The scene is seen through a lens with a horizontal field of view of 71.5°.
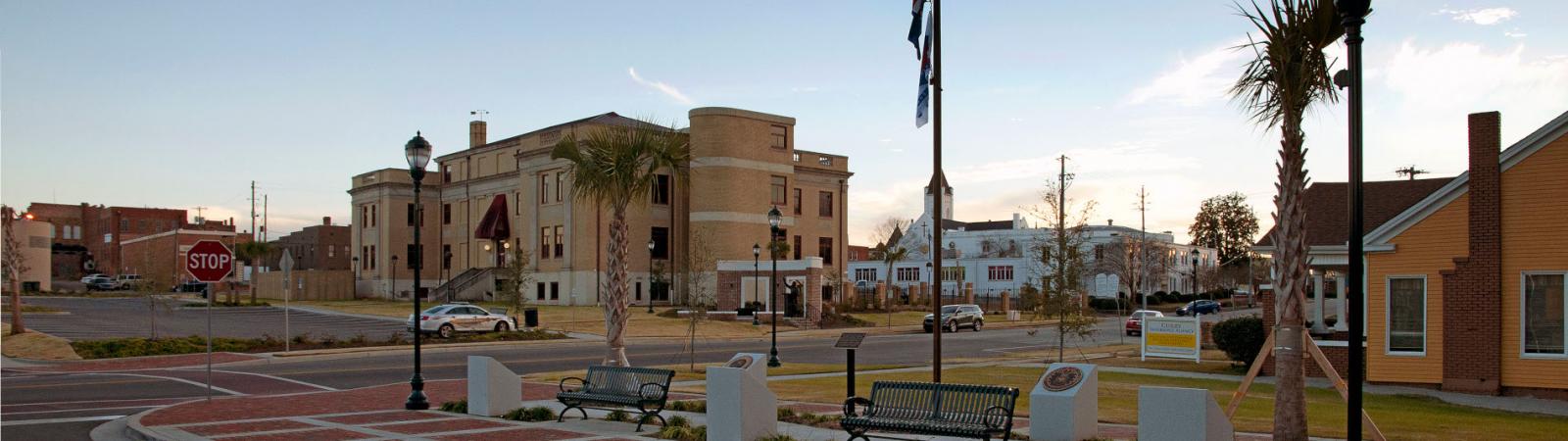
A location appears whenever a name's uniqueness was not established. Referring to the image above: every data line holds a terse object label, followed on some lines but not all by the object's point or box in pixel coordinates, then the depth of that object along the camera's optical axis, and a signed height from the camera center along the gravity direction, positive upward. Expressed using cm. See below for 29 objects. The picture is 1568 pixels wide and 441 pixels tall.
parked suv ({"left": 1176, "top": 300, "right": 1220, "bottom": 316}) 7289 -441
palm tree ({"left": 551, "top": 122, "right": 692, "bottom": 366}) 2094 +131
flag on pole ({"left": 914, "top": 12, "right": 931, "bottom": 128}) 1454 +201
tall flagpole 1372 +80
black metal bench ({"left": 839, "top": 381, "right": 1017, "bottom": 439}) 1123 -184
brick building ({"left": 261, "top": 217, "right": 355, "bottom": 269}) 12432 -98
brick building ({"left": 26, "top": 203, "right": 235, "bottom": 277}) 11256 +61
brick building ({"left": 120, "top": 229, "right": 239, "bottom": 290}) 9019 -75
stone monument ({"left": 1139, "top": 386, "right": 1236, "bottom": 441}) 998 -162
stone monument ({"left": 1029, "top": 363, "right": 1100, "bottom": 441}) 1195 -182
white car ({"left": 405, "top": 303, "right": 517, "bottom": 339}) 4125 -312
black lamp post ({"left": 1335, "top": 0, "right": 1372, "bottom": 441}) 811 +30
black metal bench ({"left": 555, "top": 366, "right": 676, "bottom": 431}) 1442 -207
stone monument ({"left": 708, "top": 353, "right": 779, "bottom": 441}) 1254 -193
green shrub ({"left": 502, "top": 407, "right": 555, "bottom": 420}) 1560 -251
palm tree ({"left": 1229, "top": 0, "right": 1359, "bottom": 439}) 1159 +103
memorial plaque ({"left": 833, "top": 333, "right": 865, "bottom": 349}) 1677 -154
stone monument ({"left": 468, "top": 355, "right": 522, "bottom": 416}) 1603 -220
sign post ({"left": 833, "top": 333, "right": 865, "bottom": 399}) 1547 -158
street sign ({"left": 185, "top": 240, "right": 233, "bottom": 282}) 2094 -43
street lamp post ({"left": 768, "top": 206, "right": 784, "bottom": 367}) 3312 +67
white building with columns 10069 -182
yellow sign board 3083 -275
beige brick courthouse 6338 +151
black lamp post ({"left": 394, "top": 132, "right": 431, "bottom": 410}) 1803 +140
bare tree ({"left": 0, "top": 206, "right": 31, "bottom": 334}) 3253 -91
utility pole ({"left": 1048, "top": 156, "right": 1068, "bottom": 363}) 2656 -78
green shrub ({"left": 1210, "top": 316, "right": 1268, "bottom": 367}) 2661 -237
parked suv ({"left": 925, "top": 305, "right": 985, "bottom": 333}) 5297 -375
